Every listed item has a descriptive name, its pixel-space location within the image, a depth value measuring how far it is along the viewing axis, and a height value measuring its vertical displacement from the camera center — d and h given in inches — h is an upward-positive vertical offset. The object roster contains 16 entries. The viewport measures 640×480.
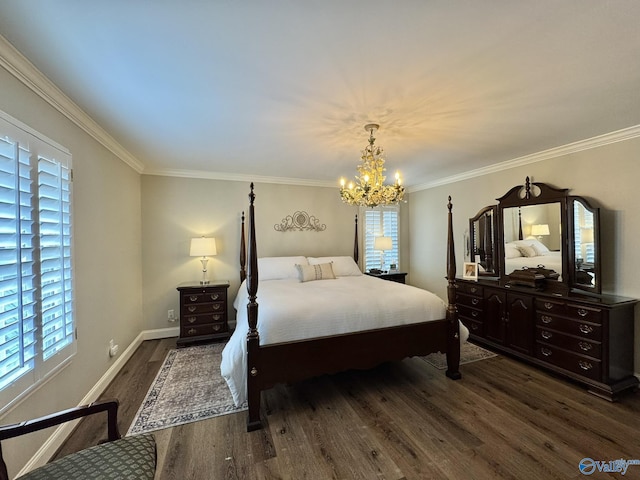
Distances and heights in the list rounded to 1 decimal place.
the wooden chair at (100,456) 42.8 -36.5
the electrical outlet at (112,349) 111.3 -43.6
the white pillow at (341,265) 172.7 -16.5
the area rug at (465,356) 122.8 -57.3
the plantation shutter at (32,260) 55.7 -3.4
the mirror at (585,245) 110.2 -4.3
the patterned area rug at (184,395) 86.1 -56.0
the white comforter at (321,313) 85.7 -26.7
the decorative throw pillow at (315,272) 154.4 -18.6
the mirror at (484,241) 151.8 -2.4
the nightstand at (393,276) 192.9 -26.7
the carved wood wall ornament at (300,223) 187.1 +12.5
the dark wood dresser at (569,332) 98.2 -40.7
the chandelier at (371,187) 107.0 +21.2
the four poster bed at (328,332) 84.9 -32.7
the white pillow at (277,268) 161.5 -16.1
